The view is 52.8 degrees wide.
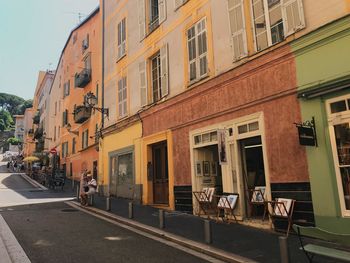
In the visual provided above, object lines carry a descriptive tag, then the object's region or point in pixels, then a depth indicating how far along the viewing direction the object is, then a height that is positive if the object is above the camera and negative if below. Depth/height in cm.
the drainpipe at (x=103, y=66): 2005 +740
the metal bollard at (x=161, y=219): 968 -70
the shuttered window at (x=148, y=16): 1530 +788
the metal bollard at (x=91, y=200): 1498 -13
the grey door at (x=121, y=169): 1648 +130
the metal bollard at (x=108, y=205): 1340 -33
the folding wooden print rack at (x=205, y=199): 1104 -21
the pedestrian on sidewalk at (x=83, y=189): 1537 +36
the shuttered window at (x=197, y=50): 1181 +482
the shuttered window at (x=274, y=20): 860 +432
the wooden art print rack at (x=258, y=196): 933 -16
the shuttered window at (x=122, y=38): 1787 +796
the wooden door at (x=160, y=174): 1427 +83
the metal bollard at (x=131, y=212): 1155 -54
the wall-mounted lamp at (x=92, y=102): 1927 +557
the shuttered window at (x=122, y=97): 1733 +483
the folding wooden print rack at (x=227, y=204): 995 -37
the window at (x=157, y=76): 1391 +488
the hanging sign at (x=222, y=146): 1049 +134
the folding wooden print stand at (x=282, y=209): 814 -47
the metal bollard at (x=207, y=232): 770 -87
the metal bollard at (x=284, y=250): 554 -95
